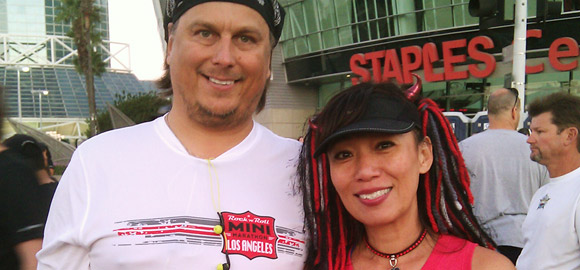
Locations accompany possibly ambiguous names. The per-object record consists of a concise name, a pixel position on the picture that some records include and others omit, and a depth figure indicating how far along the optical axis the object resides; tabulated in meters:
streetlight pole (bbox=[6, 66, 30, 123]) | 57.88
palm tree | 26.50
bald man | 4.52
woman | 1.87
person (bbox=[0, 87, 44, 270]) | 2.03
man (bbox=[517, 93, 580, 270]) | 3.26
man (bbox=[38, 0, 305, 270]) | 1.76
